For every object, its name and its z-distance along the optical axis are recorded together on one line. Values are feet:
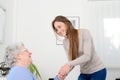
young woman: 6.79
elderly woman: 4.92
